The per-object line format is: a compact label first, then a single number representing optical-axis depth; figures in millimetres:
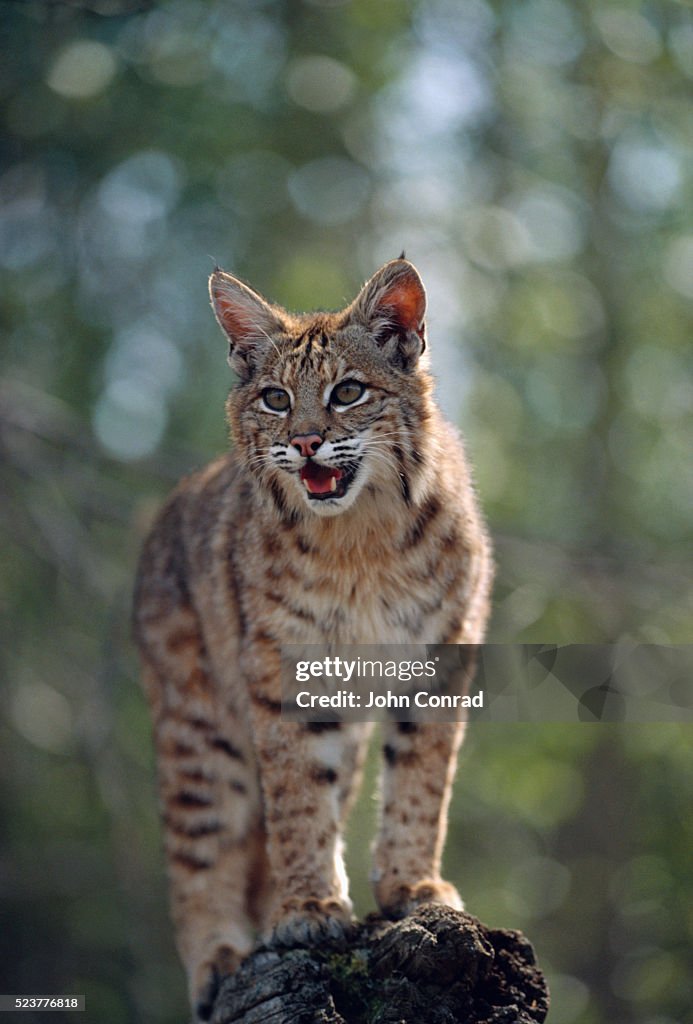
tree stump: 7410
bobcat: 9117
